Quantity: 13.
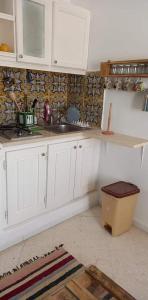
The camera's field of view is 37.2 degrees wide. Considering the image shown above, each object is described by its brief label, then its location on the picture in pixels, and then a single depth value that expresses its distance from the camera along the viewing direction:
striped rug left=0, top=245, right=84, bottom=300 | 1.49
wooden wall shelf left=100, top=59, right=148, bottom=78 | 1.91
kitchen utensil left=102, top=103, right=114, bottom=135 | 2.19
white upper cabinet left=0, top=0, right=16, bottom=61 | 1.75
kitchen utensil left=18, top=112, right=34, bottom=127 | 2.10
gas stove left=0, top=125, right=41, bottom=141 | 1.83
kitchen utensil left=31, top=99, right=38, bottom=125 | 2.33
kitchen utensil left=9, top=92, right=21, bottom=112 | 2.15
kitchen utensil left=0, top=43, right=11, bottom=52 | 1.80
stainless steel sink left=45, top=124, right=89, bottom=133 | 2.37
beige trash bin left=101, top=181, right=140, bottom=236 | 2.01
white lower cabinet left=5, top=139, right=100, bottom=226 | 1.79
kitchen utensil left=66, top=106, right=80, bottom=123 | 2.54
